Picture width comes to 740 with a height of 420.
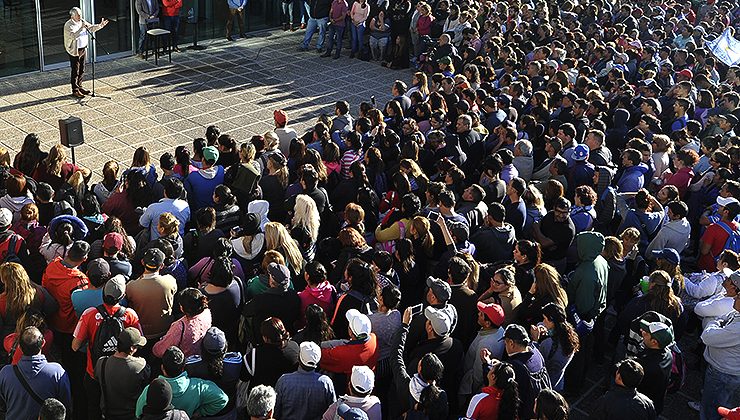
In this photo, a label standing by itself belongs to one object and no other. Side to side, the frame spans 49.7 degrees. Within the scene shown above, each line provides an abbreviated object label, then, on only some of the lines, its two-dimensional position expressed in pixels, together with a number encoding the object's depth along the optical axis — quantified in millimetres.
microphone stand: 14262
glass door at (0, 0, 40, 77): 15203
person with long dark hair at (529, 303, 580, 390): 6059
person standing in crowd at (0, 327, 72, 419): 5324
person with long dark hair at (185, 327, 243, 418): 5363
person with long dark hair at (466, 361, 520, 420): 5258
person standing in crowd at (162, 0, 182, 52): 16875
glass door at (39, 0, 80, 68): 15906
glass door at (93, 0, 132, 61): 16719
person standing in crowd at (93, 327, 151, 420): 5391
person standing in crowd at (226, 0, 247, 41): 18641
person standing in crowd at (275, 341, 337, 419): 5383
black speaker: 9898
